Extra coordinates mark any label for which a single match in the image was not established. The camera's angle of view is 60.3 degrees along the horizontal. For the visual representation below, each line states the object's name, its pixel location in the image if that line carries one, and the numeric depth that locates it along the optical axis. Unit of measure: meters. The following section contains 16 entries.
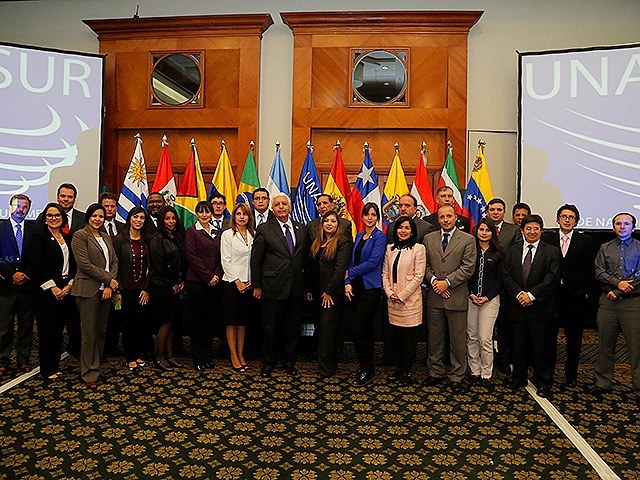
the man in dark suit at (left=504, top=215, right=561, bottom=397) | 4.08
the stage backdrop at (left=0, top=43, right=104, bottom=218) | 6.79
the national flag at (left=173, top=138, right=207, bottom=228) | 6.46
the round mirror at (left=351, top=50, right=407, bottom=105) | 7.22
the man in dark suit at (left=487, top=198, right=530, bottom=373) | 4.59
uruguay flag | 6.34
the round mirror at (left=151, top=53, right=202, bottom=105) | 7.44
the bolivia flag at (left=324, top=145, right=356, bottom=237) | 6.17
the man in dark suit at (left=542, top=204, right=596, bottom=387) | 4.23
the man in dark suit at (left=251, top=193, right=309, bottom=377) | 4.38
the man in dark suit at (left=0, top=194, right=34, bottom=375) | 4.40
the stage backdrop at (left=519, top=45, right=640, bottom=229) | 6.46
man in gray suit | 4.14
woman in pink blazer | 4.18
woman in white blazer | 4.44
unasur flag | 6.31
